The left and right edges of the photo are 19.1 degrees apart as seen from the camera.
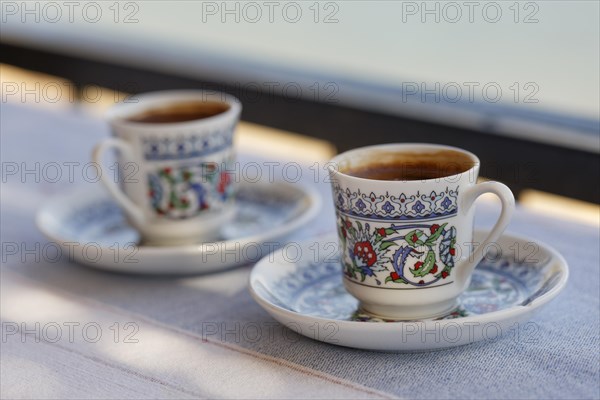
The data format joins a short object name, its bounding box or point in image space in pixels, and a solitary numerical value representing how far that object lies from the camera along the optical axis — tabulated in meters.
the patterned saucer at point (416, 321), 0.70
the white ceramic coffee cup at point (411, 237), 0.71
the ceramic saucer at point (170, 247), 0.79
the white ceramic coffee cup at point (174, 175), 0.81
